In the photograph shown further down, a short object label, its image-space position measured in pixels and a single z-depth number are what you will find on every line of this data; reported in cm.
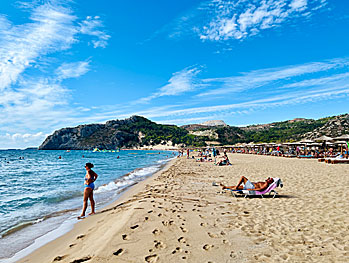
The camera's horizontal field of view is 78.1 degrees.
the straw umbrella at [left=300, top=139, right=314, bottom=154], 2996
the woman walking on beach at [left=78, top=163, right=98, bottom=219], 693
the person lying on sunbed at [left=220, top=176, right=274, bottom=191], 773
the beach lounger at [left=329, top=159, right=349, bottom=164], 1939
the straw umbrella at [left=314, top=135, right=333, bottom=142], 2605
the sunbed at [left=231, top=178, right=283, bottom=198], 766
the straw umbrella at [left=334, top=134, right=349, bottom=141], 2227
